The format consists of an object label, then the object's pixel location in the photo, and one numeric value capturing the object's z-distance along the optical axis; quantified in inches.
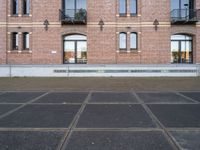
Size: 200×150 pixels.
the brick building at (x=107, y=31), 665.2
